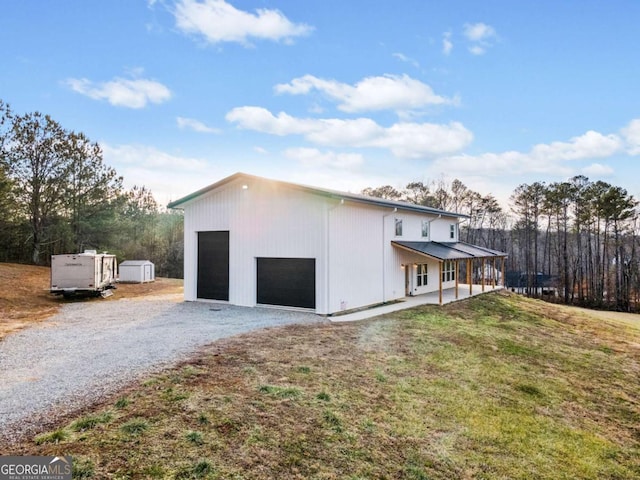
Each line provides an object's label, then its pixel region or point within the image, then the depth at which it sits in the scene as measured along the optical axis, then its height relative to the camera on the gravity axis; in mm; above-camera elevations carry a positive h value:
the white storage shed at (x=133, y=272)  23641 -1752
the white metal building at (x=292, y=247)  12977 +1
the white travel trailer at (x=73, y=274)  15789 -1278
